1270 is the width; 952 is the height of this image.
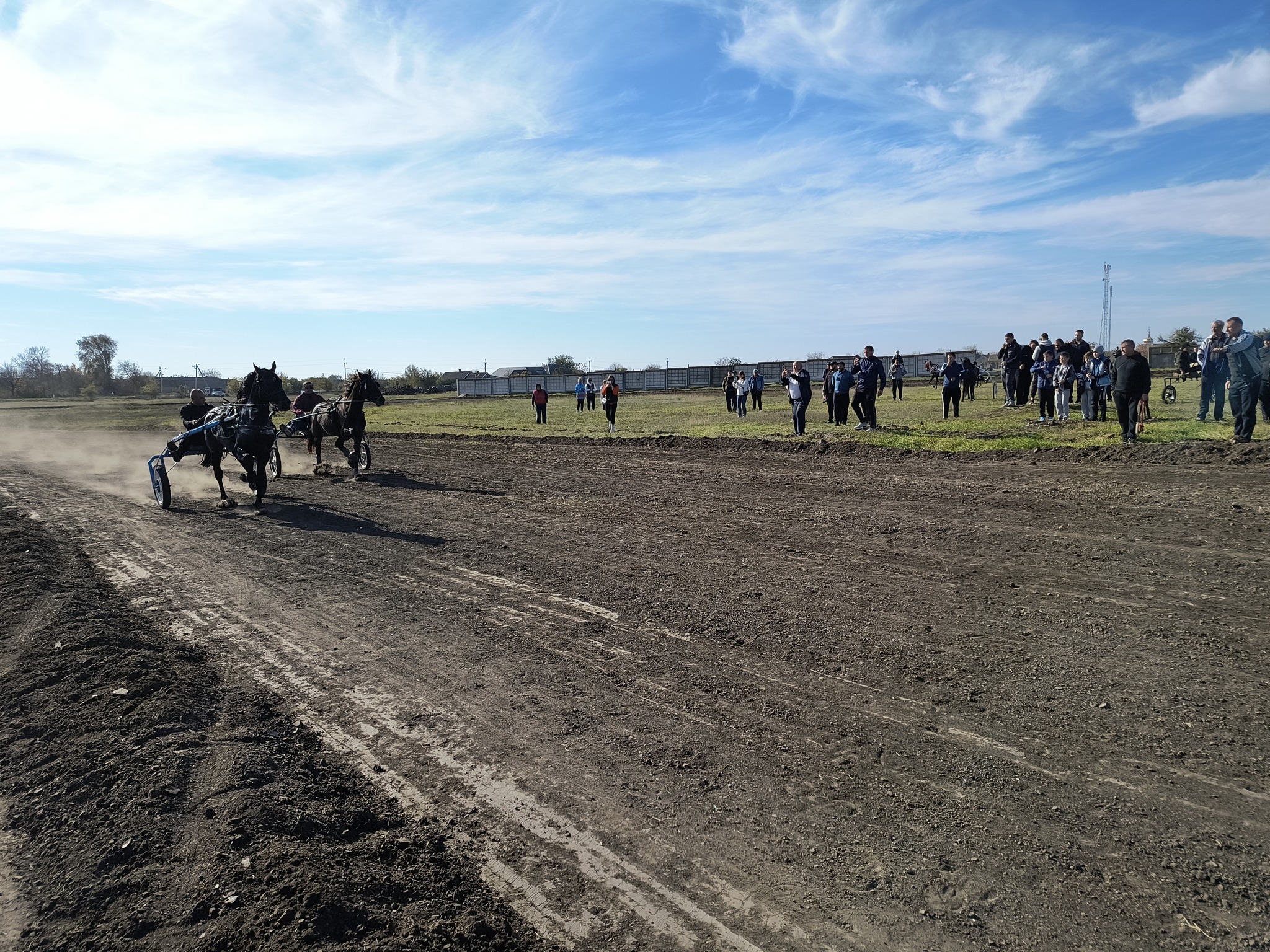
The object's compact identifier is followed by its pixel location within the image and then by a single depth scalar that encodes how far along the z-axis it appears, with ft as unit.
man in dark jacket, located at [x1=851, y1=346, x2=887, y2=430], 65.51
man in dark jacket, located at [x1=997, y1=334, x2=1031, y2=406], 74.18
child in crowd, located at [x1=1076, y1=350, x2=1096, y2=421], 61.00
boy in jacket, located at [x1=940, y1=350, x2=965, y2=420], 72.08
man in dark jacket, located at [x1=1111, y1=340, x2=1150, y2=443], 48.75
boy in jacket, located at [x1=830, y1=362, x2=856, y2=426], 70.69
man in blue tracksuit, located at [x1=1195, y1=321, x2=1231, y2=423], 55.16
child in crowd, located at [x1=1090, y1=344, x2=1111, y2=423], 60.54
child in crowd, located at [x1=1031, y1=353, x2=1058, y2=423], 62.54
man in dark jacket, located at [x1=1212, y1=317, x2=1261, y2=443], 45.14
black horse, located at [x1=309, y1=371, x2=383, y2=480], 54.54
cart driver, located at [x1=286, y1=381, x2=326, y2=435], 61.67
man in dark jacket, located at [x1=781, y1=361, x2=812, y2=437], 66.54
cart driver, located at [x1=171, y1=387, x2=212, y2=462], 49.21
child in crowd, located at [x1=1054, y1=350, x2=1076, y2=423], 61.31
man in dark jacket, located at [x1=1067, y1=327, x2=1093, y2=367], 62.23
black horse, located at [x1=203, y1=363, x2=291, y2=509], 44.80
